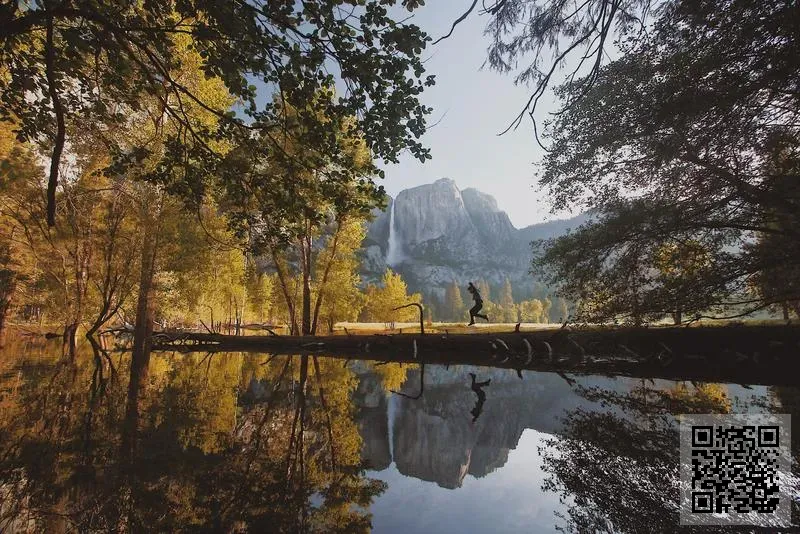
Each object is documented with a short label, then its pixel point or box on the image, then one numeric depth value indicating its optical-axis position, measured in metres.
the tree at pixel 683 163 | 6.43
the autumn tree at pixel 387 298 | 45.47
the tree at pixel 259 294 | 31.62
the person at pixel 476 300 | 12.91
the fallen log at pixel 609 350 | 9.67
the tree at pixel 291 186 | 3.86
